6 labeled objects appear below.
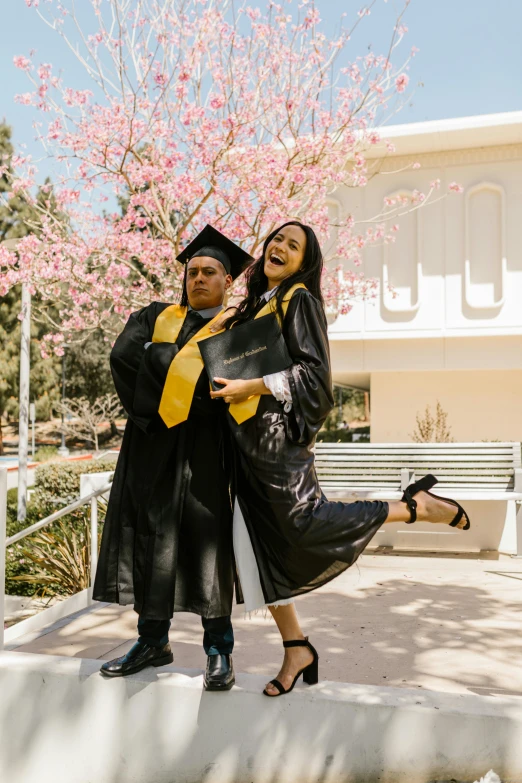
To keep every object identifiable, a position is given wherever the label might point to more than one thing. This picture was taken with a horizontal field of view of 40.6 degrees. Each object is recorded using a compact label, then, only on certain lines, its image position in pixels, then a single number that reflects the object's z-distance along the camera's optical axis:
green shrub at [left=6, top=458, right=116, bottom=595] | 10.22
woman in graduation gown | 2.74
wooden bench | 7.66
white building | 11.86
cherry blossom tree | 8.09
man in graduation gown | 2.86
